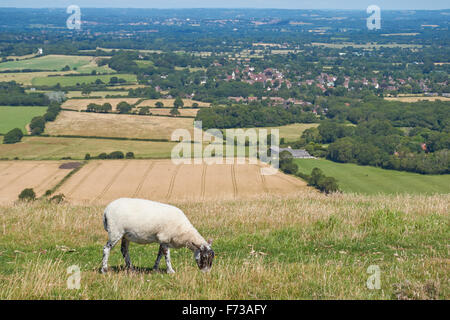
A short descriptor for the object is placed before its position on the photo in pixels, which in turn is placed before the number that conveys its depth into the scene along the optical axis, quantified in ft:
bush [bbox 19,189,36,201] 154.04
